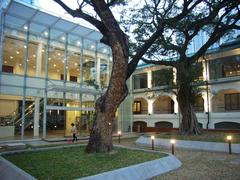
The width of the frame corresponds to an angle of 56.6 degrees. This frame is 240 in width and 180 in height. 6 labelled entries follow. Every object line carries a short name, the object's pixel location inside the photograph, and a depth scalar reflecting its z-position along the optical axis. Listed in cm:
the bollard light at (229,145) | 992
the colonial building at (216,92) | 1953
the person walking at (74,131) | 1524
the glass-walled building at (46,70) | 1694
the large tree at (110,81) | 855
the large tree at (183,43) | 1356
